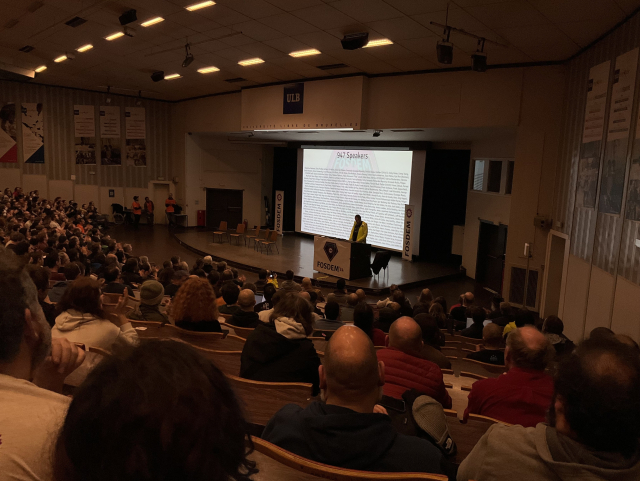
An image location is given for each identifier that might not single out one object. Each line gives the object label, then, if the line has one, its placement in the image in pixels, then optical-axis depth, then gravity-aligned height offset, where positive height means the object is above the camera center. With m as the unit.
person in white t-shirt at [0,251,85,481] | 0.92 -0.50
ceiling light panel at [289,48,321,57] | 9.78 +2.80
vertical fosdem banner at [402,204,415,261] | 12.97 -1.28
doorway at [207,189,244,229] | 19.20 -1.07
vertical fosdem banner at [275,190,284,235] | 16.64 -0.93
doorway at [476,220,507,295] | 11.09 -1.56
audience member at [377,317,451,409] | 2.49 -0.99
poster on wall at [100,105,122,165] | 18.59 +1.58
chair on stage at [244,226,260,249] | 14.87 -1.81
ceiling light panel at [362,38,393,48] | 8.62 +2.71
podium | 11.05 -1.74
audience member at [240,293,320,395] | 2.74 -1.03
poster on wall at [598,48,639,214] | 6.00 +0.86
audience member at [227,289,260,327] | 4.40 -1.30
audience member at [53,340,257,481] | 0.69 -0.38
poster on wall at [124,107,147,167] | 18.86 +1.66
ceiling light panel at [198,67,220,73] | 12.49 +2.98
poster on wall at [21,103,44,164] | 17.38 +1.47
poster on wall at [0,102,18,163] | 17.05 +1.37
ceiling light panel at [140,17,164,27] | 8.64 +2.91
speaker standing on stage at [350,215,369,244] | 11.69 -1.14
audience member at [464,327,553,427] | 2.33 -1.00
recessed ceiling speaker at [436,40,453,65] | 7.07 +2.10
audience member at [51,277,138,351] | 2.74 -0.86
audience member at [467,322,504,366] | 4.06 -1.43
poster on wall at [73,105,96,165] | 18.20 +1.61
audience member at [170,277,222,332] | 3.67 -1.00
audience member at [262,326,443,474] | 1.45 -0.80
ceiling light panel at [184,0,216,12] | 7.54 +2.84
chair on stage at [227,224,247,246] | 15.63 -1.66
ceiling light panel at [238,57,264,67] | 11.04 +2.89
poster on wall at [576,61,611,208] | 6.93 +0.97
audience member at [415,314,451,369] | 3.57 -1.24
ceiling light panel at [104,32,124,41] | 9.93 +3.01
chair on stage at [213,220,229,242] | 15.76 -1.64
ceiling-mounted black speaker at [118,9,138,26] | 8.28 +2.83
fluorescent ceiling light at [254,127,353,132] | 11.58 +1.47
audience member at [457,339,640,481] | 1.28 -0.69
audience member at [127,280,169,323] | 4.09 -1.12
